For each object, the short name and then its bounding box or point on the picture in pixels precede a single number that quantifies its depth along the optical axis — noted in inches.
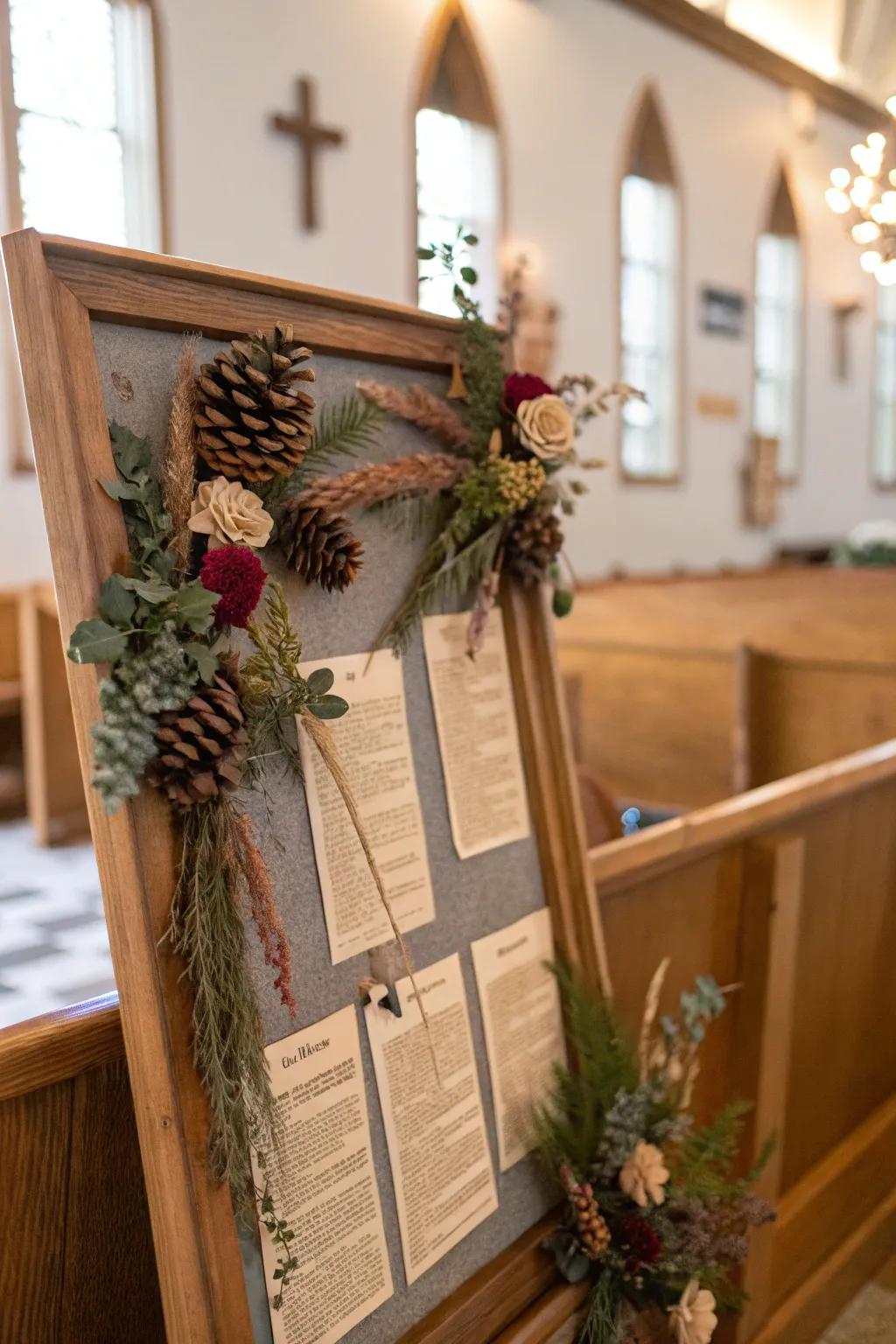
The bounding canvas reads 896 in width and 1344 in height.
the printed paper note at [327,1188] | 40.5
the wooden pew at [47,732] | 165.0
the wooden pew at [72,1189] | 39.0
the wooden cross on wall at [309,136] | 220.2
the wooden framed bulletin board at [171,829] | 35.0
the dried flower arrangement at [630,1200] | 51.3
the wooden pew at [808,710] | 145.3
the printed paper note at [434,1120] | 45.4
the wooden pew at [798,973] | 68.5
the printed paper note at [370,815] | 43.4
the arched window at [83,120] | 191.2
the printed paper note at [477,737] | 50.5
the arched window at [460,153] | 259.0
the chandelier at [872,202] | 99.1
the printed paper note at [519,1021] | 51.2
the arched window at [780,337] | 378.0
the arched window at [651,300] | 316.8
